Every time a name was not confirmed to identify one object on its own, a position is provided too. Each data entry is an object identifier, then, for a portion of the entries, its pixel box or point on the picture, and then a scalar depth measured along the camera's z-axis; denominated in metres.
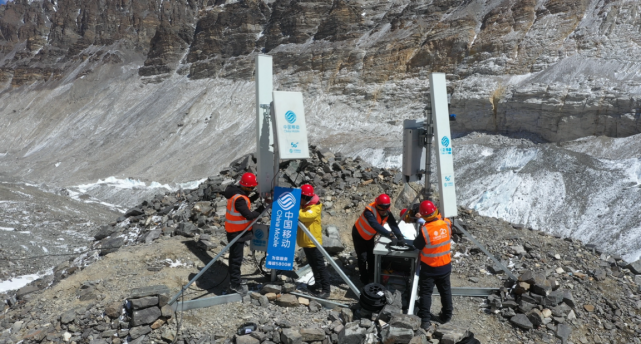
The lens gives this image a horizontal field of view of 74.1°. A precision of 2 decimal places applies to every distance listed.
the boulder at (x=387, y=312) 4.73
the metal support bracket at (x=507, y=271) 5.64
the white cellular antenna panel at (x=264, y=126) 5.77
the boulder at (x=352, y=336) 4.51
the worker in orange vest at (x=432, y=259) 5.00
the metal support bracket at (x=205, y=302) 5.08
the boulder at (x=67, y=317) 4.87
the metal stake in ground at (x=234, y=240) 5.01
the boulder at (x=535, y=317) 5.01
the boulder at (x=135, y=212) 10.88
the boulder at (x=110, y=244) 8.73
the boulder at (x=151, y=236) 8.16
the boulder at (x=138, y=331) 4.65
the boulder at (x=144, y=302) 4.77
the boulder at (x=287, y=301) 5.39
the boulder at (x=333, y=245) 7.25
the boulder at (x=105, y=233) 10.17
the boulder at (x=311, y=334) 4.60
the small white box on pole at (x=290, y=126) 5.22
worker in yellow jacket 5.62
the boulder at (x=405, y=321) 4.41
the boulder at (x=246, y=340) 4.46
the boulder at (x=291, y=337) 4.47
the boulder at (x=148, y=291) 4.85
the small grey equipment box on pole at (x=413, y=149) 6.10
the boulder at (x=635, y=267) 6.79
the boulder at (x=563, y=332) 4.86
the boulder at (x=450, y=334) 4.50
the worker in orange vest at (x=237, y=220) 5.59
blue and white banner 5.48
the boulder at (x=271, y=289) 5.57
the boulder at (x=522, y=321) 4.99
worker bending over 5.68
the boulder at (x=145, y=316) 4.72
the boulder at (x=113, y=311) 4.89
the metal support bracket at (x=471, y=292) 5.85
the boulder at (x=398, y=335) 4.36
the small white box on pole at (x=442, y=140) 5.50
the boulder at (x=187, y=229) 7.88
